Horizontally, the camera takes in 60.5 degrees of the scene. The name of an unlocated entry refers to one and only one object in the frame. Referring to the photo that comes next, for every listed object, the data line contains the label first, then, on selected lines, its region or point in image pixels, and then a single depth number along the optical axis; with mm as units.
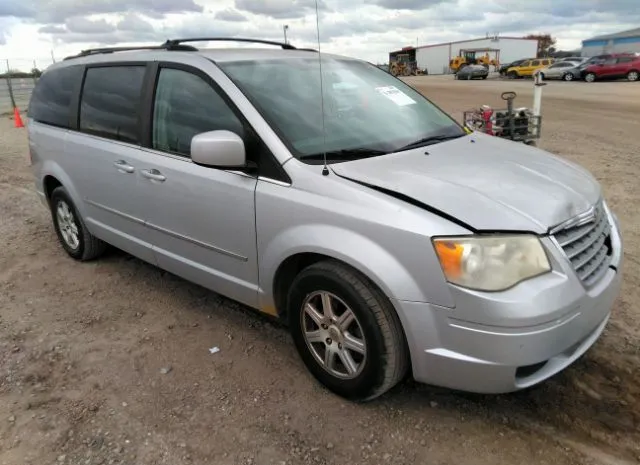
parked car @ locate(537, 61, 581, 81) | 35375
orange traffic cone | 16422
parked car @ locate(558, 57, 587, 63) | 37312
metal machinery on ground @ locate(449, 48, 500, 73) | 56406
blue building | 58456
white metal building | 63312
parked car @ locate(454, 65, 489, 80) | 44459
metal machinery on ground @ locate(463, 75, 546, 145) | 8078
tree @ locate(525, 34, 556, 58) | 78500
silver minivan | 2326
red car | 32000
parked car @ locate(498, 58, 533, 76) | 44069
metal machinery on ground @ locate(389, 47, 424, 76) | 68125
